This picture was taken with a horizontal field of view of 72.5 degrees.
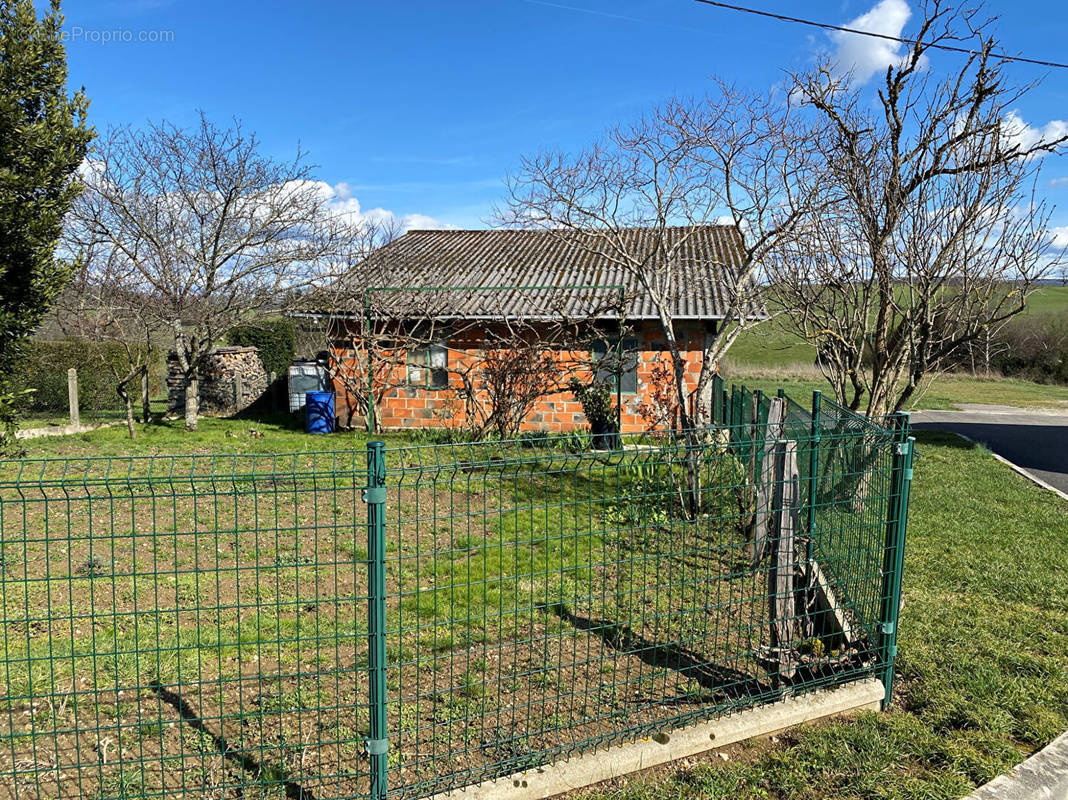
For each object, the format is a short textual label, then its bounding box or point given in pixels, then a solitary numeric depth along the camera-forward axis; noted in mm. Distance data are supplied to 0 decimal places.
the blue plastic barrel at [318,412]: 14109
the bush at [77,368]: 15867
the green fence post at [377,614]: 2713
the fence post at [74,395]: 13594
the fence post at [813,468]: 4161
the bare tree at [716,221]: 7441
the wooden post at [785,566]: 3834
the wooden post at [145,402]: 15086
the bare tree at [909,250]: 6109
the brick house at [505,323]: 13062
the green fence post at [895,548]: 3783
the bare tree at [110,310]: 13211
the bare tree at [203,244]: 13594
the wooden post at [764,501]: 4259
